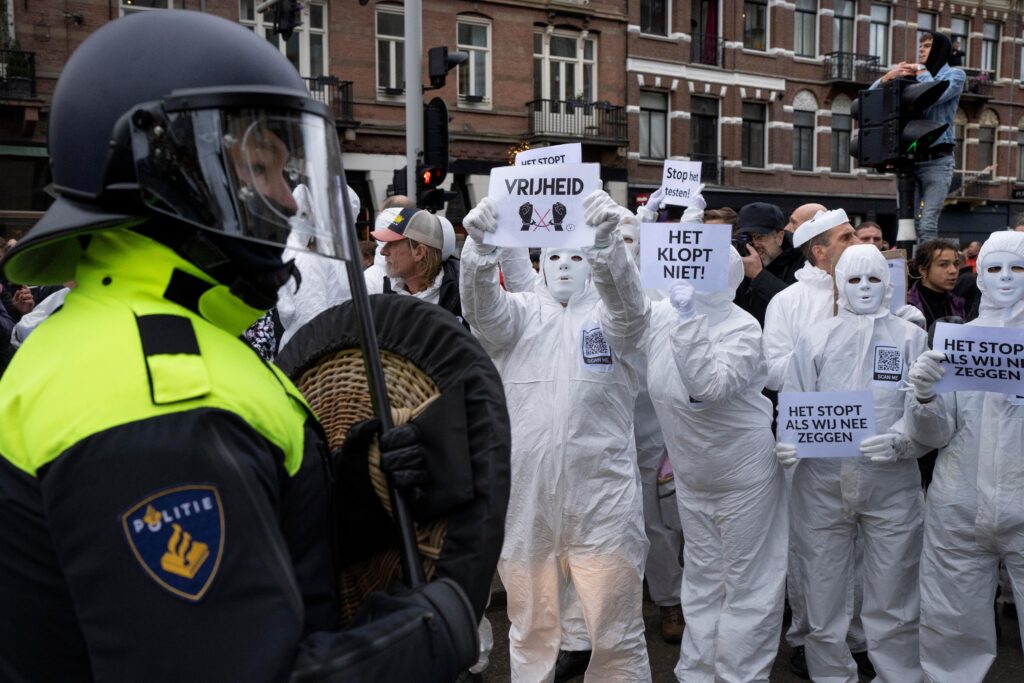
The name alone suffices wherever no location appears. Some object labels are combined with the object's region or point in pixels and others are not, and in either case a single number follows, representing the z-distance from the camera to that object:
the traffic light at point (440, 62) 11.46
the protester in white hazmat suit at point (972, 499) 3.96
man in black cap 6.24
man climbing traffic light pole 7.36
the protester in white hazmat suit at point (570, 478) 3.99
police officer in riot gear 1.10
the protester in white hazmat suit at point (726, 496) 4.14
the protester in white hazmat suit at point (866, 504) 4.29
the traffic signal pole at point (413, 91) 10.92
